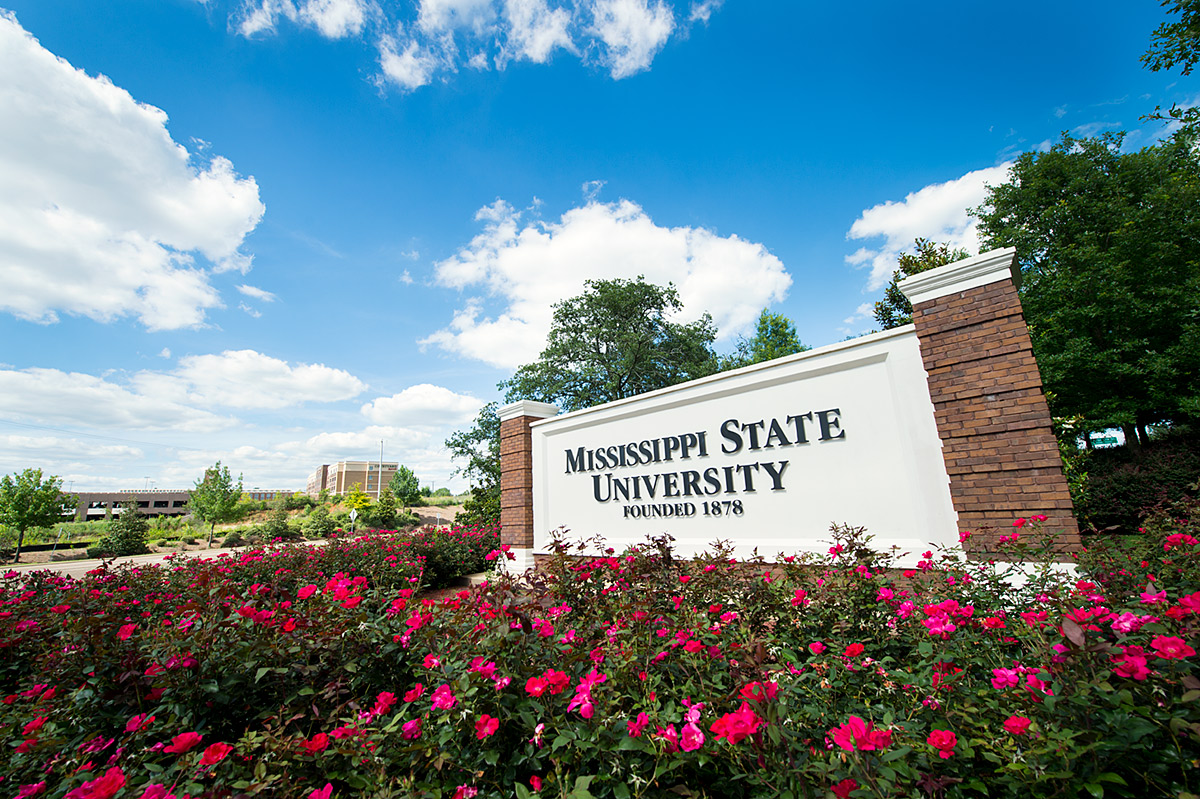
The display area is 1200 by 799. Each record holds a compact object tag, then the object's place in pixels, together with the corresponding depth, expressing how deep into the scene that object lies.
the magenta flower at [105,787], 1.38
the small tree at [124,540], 23.34
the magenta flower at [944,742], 1.42
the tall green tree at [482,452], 24.91
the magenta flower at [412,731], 1.80
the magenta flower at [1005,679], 1.72
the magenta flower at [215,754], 1.56
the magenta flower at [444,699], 1.83
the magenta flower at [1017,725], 1.42
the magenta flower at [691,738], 1.54
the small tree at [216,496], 31.67
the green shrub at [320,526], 31.73
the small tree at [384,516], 32.22
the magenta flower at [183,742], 1.63
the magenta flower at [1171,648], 1.48
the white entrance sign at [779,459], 5.20
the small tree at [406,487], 55.60
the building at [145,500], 76.12
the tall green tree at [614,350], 25.53
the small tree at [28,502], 24.50
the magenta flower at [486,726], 1.67
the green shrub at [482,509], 15.40
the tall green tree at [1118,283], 17.36
